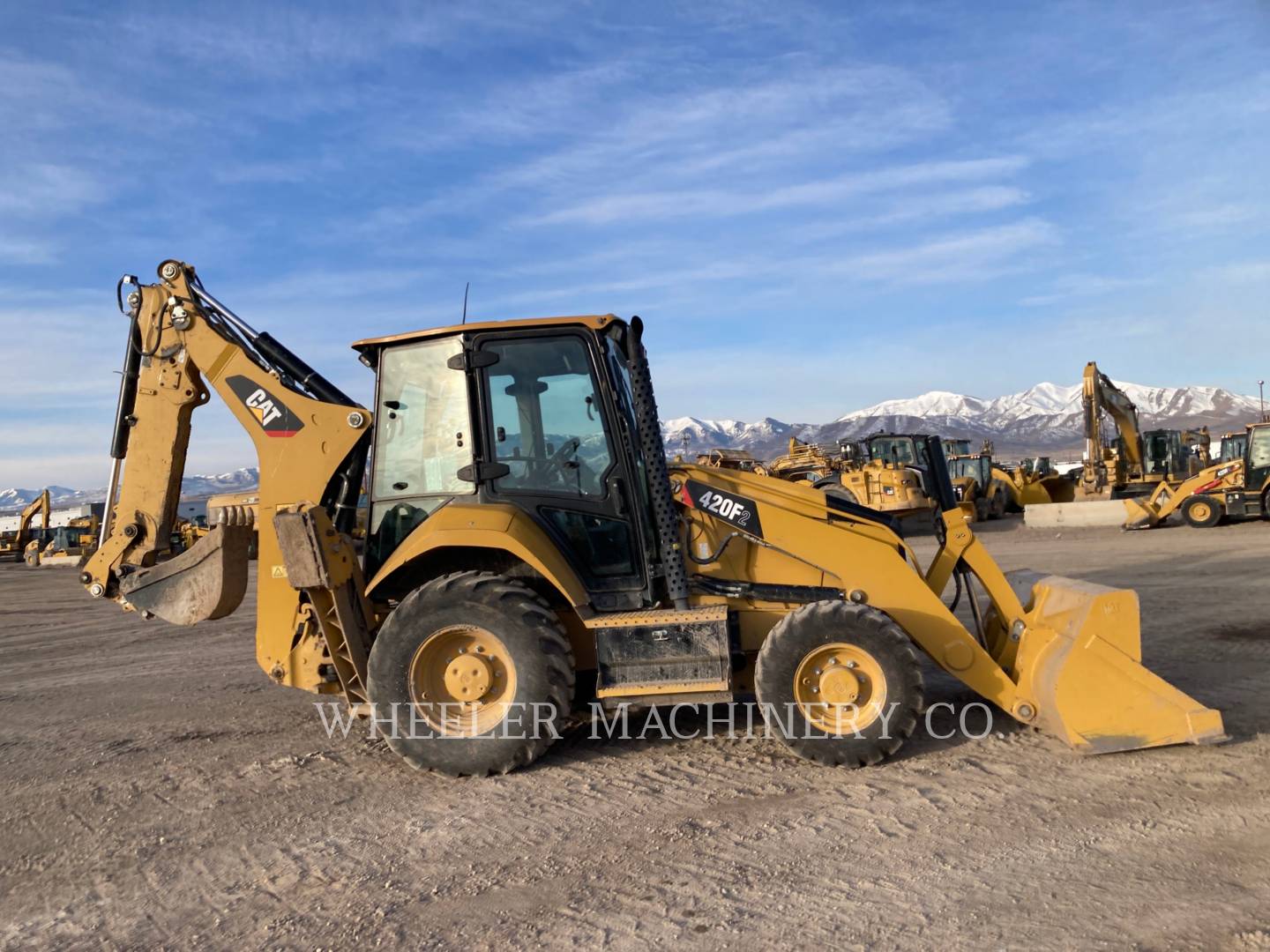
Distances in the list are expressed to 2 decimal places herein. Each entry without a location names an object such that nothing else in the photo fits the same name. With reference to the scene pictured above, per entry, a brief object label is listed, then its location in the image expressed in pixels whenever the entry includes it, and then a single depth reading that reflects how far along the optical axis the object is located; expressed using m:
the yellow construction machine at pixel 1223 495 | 19.47
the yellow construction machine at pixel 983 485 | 26.56
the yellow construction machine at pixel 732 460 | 22.69
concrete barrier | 21.50
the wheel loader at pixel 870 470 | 22.48
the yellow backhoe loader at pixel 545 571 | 4.95
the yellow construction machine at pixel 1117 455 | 25.83
